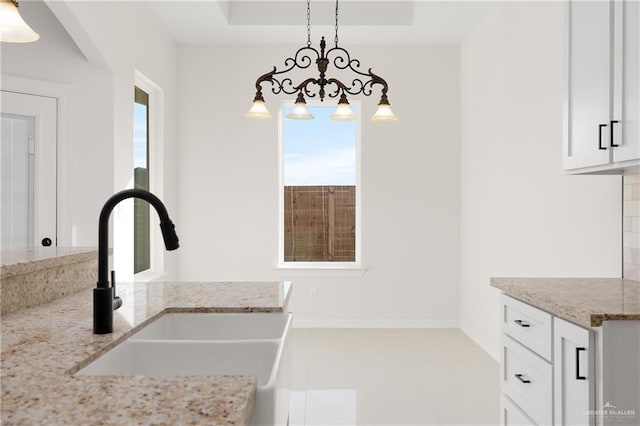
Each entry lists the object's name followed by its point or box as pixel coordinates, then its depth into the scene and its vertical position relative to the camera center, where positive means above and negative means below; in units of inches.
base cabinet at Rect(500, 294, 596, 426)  69.3 -23.4
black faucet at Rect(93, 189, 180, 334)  55.4 -4.3
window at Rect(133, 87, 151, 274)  184.1 +11.1
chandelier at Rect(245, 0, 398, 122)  128.0 +25.6
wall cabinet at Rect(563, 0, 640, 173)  79.4 +19.8
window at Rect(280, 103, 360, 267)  227.8 +6.8
